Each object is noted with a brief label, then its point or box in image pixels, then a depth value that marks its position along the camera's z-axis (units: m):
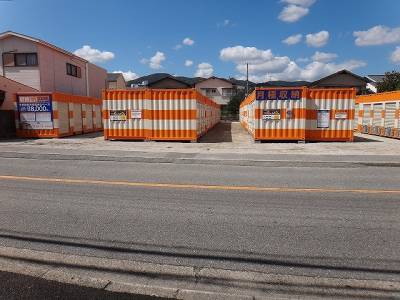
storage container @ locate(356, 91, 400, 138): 20.02
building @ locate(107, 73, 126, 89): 57.03
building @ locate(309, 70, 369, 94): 54.84
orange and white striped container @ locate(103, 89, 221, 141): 18.03
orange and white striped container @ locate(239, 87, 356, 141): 17.58
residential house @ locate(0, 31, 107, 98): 27.02
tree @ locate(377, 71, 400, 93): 45.91
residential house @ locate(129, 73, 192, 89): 62.89
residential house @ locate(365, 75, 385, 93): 60.52
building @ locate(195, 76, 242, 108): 75.75
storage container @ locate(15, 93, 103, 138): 20.61
